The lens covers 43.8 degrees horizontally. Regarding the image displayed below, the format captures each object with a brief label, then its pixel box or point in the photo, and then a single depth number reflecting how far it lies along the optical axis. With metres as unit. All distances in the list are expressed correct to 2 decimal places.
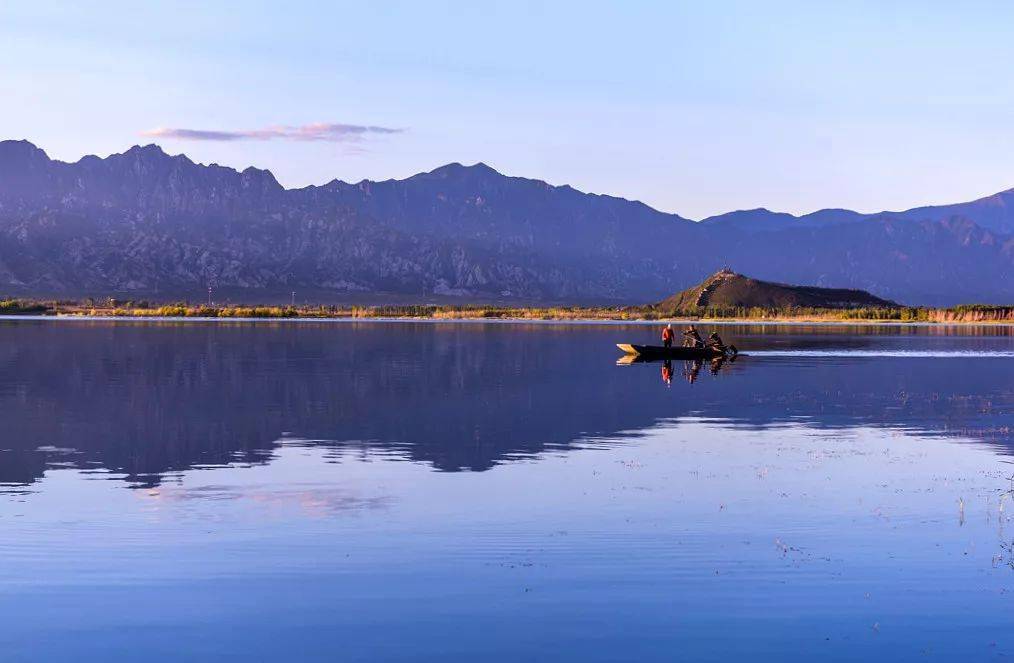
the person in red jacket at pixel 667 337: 91.53
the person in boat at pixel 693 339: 90.77
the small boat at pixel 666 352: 89.44
